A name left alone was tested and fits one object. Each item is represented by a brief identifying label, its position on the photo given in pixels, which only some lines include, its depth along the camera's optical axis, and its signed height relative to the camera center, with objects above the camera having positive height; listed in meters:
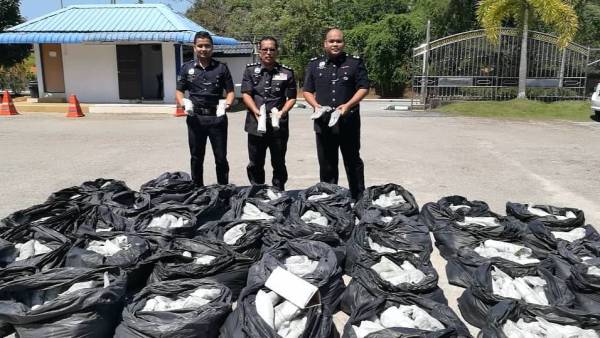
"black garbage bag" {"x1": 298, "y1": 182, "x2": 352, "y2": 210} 4.75 -1.09
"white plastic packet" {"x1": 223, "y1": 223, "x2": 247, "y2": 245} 3.96 -1.20
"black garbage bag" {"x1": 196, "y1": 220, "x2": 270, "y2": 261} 3.80 -1.19
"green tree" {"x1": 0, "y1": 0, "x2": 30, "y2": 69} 21.70 +1.92
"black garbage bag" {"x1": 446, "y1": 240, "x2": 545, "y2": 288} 3.47 -1.32
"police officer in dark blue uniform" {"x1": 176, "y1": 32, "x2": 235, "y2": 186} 5.32 -0.11
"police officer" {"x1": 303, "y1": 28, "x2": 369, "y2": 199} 5.05 -0.10
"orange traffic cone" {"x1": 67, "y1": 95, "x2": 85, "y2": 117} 15.73 -0.65
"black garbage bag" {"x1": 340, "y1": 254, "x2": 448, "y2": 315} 3.16 -1.31
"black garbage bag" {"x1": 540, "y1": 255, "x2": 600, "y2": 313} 3.17 -1.31
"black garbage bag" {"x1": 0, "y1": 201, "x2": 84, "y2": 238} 4.16 -1.13
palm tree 15.18 +2.14
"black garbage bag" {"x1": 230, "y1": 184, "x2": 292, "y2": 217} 4.71 -1.10
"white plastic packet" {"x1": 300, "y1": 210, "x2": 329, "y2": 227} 4.37 -1.18
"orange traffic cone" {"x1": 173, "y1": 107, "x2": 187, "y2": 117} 15.56 -0.82
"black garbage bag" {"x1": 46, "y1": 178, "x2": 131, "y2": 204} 4.86 -1.07
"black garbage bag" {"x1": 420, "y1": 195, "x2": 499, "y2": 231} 4.57 -1.20
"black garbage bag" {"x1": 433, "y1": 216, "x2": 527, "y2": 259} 4.11 -1.25
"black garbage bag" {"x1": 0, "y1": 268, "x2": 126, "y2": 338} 2.71 -1.22
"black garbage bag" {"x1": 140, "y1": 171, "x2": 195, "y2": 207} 4.88 -1.03
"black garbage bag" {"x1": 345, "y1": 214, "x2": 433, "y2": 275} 3.73 -1.24
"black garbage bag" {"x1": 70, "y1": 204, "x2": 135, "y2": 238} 4.20 -1.16
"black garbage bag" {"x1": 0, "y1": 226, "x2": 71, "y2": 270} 3.46 -1.19
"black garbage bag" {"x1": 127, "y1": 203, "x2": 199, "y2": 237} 4.09 -1.16
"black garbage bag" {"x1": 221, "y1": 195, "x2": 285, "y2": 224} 4.43 -1.14
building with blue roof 16.94 +1.48
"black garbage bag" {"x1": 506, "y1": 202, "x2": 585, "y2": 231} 4.38 -1.21
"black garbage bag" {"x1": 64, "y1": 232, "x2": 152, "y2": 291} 3.46 -1.21
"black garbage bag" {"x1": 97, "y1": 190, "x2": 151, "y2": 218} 4.50 -1.11
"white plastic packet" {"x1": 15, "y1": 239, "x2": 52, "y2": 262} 3.67 -1.22
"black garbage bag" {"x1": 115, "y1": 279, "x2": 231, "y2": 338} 2.69 -1.28
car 13.56 -0.48
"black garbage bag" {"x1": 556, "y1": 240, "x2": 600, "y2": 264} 3.62 -1.25
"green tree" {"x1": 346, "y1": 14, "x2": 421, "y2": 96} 23.73 +1.60
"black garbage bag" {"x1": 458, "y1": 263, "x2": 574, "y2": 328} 3.09 -1.34
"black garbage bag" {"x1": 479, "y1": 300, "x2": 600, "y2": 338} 2.76 -1.32
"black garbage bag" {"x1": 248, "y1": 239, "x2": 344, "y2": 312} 3.24 -1.22
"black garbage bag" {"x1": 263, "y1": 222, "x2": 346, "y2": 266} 3.87 -1.19
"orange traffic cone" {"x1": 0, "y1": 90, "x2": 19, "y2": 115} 16.11 -0.61
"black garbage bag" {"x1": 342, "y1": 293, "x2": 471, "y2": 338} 2.58 -1.31
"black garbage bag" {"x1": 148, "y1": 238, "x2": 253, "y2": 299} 3.34 -1.23
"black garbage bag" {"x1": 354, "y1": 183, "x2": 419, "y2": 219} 4.69 -1.17
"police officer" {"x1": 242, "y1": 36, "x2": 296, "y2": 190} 5.16 -0.12
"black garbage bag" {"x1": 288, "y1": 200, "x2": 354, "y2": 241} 4.26 -1.17
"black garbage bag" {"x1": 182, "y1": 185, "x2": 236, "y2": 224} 4.66 -1.12
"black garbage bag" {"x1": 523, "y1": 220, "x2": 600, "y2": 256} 3.94 -1.26
